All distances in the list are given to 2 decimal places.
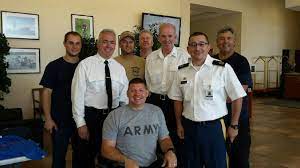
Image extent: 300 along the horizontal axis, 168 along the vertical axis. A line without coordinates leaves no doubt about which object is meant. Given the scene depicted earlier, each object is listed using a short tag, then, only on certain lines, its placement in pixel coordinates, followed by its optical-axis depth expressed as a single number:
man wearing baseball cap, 2.29
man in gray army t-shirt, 1.73
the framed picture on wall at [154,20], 5.63
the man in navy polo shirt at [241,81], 2.14
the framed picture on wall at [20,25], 4.27
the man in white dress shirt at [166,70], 2.11
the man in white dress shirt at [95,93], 1.94
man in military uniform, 1.77
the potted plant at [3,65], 3.70
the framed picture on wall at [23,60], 4.33
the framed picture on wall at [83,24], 4.86
